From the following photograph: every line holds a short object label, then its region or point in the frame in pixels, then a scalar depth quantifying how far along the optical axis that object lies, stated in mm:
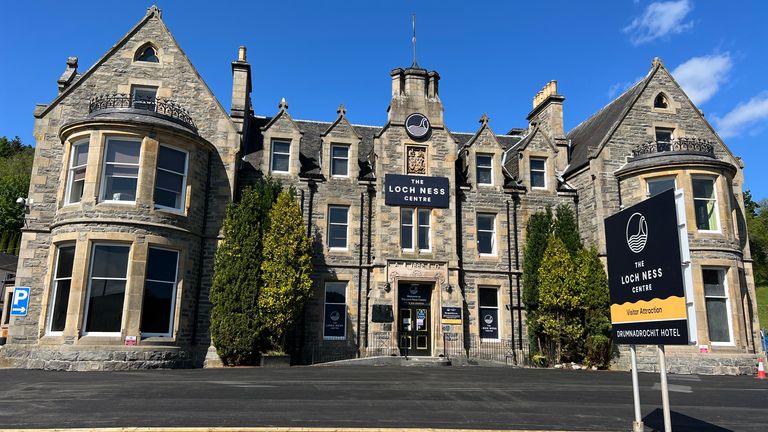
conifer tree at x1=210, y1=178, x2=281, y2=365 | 19297
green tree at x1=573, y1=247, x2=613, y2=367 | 21406
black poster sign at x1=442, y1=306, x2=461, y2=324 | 21953
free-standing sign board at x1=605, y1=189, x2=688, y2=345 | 7164
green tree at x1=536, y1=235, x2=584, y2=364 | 21672
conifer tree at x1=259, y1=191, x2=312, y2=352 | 19656
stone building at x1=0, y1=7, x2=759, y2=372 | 17969
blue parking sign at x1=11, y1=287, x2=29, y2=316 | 18562
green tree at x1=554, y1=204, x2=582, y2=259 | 23356
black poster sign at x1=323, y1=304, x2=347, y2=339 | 22156
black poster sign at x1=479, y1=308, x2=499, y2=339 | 23219
